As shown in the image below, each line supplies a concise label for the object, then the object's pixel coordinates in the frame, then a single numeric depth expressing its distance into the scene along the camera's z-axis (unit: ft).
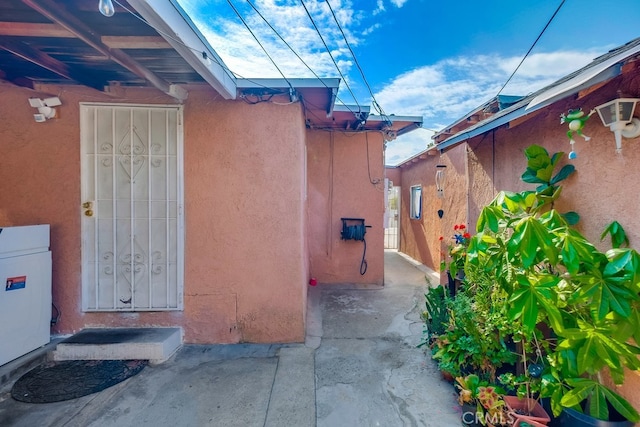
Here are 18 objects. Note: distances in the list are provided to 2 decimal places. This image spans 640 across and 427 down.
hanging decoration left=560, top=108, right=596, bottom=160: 7.77
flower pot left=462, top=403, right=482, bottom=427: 8.38
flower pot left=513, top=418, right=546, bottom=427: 7.38
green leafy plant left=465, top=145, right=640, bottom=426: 6.36
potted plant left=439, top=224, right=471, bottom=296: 12.03
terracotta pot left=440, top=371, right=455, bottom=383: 10.54
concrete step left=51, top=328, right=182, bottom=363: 11.85
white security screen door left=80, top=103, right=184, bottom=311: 13.11
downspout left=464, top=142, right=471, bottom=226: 15.99
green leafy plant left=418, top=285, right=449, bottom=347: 12.00
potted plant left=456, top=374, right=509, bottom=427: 7.83
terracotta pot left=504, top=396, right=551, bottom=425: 7.59
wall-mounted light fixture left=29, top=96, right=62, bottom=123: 12.56
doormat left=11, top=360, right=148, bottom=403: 9.94
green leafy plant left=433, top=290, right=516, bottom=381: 9.20
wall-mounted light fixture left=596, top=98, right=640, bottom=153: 6.97
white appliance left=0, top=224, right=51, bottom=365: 10.66
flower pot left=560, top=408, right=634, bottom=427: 6.67
